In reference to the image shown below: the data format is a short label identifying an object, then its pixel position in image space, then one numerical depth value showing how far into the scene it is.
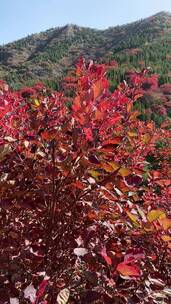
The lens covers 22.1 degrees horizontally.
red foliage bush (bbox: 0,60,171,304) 1.75
